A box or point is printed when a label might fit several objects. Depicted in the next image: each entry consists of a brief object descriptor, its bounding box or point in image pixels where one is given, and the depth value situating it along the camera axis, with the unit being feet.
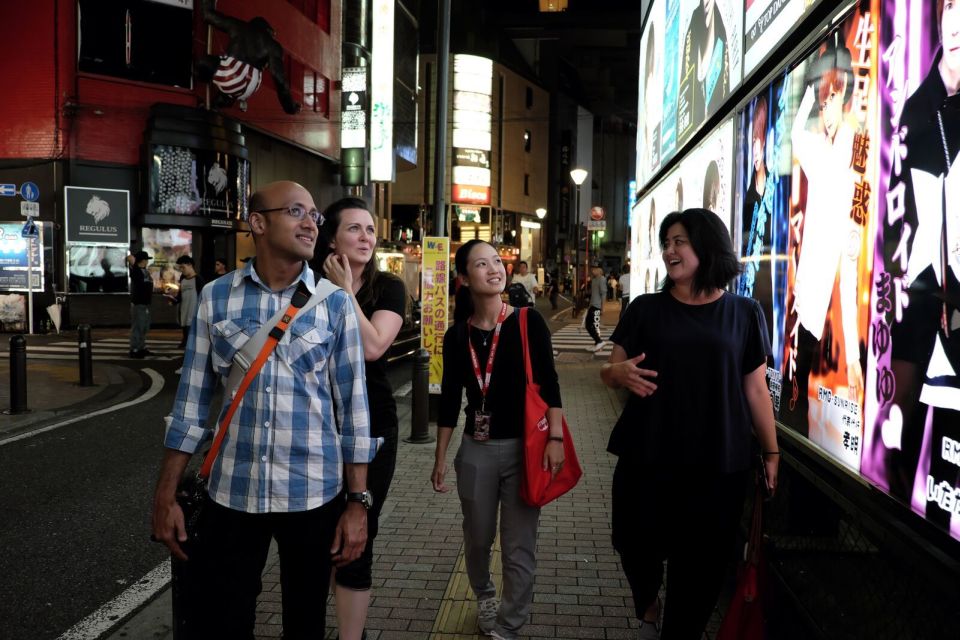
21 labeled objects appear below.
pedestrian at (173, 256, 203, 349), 56.29
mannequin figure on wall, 79.71
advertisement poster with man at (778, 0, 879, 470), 8.95
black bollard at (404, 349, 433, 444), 27.02
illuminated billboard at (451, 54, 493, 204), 199.62
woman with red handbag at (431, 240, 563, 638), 11.89
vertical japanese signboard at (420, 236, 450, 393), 31.71
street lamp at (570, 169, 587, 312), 98.66
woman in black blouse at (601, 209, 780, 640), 10.30
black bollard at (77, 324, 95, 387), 38.63
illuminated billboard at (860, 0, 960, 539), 6.99
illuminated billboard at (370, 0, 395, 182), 107.65
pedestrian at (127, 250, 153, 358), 51.29
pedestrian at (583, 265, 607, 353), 59.41
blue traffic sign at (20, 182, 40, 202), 63.31
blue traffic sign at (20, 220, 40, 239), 62.91
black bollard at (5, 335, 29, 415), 30.83
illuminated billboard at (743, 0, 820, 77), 11.60
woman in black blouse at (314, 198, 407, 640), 10.64
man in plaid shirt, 8.23
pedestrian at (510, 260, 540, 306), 67.46
